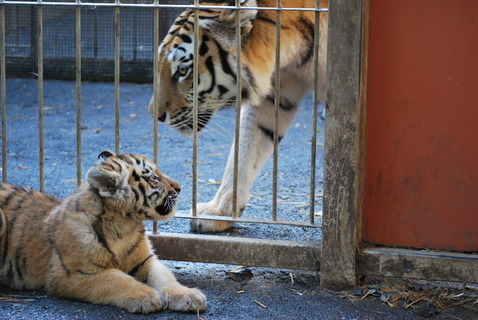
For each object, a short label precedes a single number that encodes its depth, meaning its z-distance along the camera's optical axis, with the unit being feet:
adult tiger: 10.50
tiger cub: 7.23
